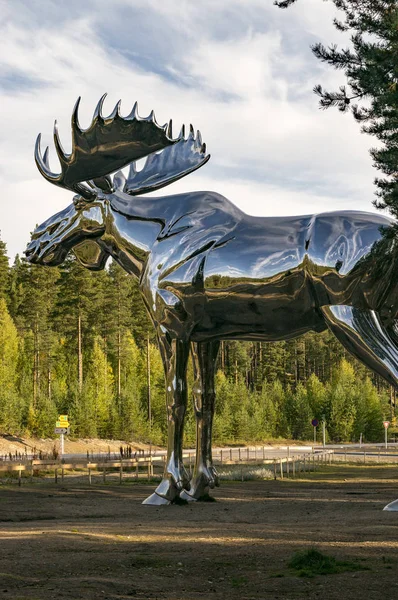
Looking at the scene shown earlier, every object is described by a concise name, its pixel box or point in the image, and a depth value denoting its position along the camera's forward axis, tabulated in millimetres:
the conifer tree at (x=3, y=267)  75125
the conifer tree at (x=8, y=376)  58562
